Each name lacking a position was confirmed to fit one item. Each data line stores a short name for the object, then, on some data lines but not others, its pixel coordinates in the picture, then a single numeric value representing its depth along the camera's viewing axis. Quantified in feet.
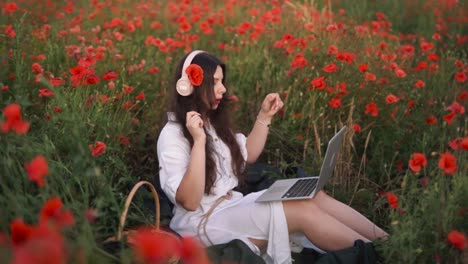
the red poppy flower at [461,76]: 11.77
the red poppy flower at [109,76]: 9.53
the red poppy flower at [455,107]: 9.57
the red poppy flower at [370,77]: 11.27
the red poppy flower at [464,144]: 7.30
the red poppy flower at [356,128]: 10.89
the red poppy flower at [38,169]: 5.12
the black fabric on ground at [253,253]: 7.89
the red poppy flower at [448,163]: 6.85
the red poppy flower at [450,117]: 9.09
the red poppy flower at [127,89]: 10.52
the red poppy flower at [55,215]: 4.73
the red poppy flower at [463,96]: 11.53
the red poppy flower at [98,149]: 8.10
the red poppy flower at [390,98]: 10.80
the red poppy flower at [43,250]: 3.68
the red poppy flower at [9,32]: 11.03
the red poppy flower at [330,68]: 11.24
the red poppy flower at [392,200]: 7.11
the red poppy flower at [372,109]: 11.33
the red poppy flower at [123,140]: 10.37
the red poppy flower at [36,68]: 9.72
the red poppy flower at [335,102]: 11.30
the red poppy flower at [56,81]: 8.86
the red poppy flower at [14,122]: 5.62
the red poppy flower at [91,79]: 9.41
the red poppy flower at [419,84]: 11.40
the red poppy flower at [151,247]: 3.91
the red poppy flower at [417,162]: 7.22
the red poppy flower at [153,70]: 12.27
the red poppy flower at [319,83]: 11.15
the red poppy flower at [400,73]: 11.48
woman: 8.44
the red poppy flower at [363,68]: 11.11
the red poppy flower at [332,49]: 11.85
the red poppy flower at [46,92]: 8.59
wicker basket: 6.23
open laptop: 8.32
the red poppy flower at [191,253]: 4.30
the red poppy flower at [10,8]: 12.42
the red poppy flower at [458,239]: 6.32
